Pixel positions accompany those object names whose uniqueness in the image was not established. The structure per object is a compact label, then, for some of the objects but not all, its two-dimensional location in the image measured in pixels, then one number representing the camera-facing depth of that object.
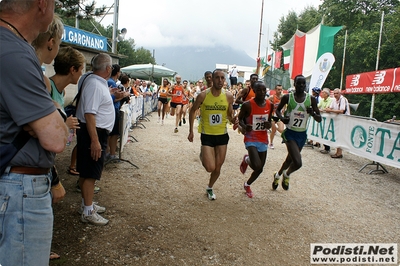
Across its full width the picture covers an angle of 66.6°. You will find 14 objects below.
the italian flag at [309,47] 15.75
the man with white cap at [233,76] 19.00
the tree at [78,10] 6.51
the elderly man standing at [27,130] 1.36
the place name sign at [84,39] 13.00
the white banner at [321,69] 14.02
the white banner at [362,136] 7.39
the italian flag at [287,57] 22.42
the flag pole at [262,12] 26.79
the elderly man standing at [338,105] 9.98
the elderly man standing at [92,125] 3.62
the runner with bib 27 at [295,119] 5.70
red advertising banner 13.28
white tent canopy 20.27
